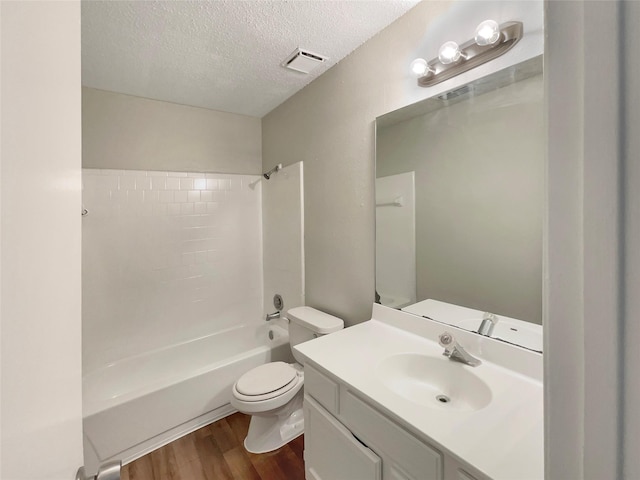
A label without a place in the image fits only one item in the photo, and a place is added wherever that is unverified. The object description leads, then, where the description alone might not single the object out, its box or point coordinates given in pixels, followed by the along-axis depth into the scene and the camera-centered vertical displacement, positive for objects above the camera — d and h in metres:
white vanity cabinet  0.79 -0.70
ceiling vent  1.69 +1.11
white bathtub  1.61 -1.05
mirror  1.05 +0.14
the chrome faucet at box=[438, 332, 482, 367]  1.11 -0.47
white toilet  1.60 -0.93
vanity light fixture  1.05 +0.75
